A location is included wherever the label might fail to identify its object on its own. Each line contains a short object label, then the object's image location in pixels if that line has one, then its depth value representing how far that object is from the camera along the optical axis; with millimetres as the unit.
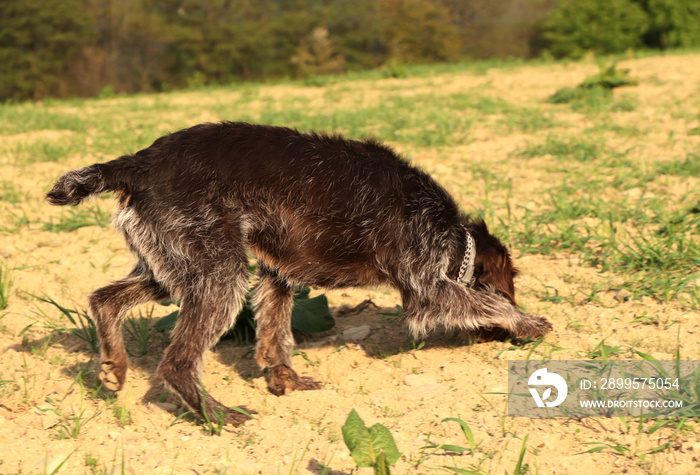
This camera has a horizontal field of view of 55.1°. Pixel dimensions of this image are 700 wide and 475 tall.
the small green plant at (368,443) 2924
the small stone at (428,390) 3798
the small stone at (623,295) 4672
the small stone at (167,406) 3824
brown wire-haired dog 3787
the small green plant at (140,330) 4504
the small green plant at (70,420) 3406
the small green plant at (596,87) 10484
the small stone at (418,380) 3963
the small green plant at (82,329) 4430
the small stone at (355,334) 4766
